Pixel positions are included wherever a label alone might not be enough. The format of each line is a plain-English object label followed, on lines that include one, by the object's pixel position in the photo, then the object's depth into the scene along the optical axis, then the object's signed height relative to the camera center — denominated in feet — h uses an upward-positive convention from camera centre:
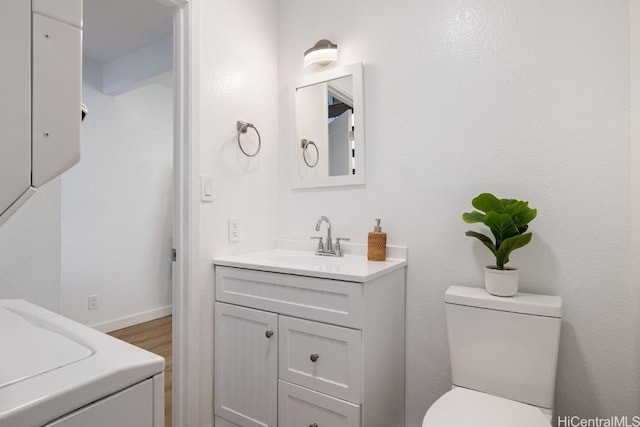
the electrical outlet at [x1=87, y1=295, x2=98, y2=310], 9.58 -2.43
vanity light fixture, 5.97 +2.97
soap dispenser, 5.25 -0.46
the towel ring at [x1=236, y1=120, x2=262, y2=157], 5.80 +1.57
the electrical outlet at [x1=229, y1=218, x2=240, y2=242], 5.65 -0.21
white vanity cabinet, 4.04 -1.77
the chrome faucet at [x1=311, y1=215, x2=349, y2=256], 5.81 -0.51
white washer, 1.36 -0.73
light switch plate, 5.15 +0.45
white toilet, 3.51 -1.68
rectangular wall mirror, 5.82 +1.63
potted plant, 4.09 -0.16
